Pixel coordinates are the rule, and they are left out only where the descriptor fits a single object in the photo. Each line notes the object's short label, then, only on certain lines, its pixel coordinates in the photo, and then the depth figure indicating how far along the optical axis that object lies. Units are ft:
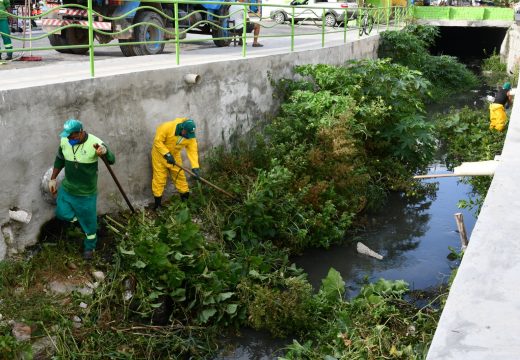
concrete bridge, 89.81
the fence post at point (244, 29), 31.60
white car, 79.56
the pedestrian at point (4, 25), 28.73
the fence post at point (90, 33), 22.00
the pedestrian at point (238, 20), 44.00
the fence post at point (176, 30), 26.51
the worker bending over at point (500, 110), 41.04
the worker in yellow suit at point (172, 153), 24.73
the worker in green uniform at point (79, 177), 19.88
